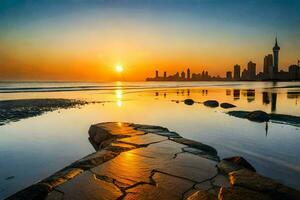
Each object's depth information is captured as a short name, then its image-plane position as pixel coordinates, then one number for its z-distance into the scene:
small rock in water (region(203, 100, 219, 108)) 21.95
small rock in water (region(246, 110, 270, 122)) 14.36
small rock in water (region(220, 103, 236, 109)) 20.85
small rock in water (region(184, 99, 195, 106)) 23.54
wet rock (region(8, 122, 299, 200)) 4.08
